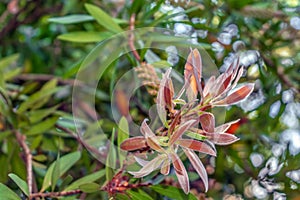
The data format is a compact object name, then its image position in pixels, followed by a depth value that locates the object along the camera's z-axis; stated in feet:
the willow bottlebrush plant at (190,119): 2.80
